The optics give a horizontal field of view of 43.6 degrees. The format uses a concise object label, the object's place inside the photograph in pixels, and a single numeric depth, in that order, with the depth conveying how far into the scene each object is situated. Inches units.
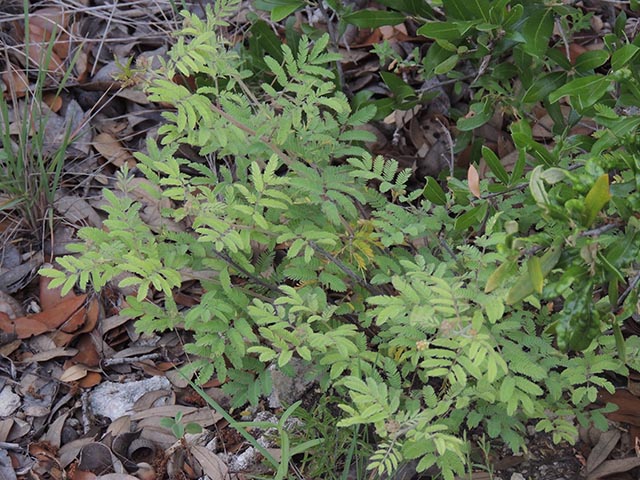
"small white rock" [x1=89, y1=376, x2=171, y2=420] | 107.1
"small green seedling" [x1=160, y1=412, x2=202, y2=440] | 91.3
